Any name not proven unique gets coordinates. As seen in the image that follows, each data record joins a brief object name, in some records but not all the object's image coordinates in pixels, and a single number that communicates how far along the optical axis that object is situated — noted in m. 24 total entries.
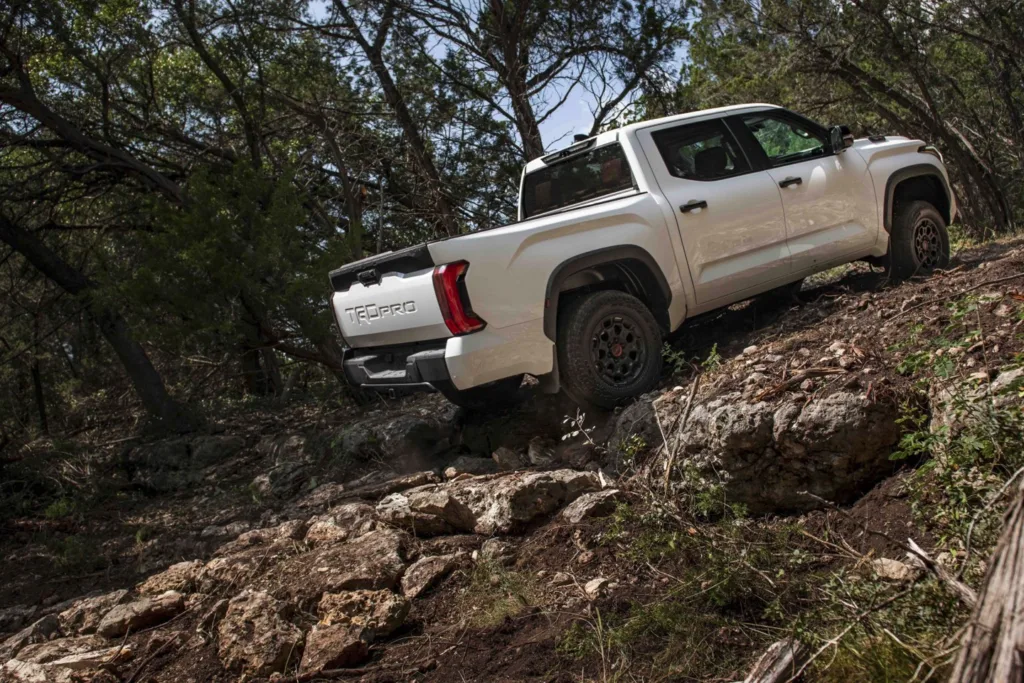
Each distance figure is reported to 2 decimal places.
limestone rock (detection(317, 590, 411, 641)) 4.18
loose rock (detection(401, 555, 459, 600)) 4.52
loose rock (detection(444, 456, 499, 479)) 6.09
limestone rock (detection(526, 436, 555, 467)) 6.12
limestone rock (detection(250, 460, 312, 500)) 6.98
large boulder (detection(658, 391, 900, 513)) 4.62
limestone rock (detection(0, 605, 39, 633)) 5.47
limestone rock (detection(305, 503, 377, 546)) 5.25
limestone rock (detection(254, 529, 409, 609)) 4.55
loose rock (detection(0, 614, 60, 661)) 4.83
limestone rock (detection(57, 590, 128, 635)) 5.04
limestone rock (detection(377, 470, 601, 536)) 4.96
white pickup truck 5.73
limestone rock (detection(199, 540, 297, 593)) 5.03
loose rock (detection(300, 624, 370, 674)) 3.95
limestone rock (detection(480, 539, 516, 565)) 4.64
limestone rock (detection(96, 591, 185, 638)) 4.75
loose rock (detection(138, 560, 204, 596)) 5.16
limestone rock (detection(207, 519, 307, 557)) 5.44
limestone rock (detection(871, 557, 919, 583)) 3.46
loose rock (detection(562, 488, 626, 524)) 4.70
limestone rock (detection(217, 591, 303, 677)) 4.05
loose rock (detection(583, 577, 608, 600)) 4.05
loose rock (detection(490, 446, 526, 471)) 6.10
